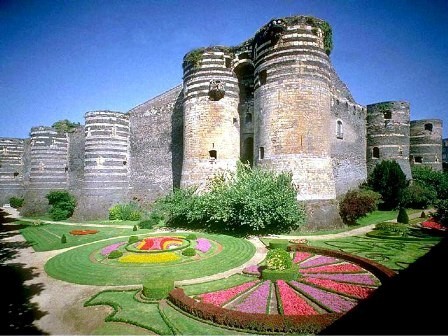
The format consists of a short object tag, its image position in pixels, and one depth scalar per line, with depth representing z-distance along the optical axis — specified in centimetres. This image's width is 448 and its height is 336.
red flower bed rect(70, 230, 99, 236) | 1958
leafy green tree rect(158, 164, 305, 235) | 1719
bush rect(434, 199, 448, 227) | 1666
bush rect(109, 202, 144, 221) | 2595
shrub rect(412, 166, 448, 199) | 3023
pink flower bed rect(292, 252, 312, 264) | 1269
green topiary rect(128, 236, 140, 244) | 1577
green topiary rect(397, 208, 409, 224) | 2038
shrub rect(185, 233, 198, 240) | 1658
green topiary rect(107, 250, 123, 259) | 1349
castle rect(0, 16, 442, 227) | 1911
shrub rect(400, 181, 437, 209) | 2772
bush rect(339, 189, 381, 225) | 1931
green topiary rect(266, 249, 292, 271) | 1077
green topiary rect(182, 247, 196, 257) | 1362
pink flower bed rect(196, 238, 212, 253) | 1474
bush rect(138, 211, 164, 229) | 2152
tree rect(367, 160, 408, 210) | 2706
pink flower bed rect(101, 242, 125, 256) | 1448
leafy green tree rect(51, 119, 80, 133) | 3269
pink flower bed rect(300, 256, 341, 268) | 1214
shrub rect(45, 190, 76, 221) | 2667
